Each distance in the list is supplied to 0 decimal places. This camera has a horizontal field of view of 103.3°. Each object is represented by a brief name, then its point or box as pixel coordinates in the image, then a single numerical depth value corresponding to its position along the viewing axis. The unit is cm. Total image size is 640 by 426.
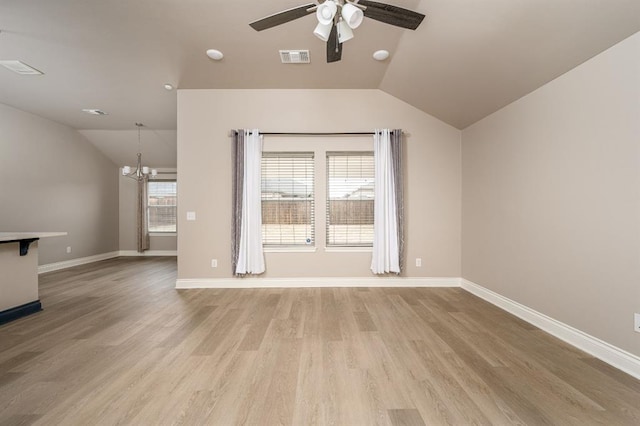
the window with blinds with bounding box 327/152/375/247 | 406
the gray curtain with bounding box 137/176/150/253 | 685
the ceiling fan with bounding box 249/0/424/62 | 174
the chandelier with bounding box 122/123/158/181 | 547
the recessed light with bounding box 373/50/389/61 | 302
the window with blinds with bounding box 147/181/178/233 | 714
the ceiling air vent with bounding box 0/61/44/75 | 322
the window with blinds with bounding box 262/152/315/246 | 407
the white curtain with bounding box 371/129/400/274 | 384
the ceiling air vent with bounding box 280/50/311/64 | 303
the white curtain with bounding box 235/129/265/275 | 383
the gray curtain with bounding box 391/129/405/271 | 386
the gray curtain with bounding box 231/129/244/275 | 383
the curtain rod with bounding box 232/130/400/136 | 394
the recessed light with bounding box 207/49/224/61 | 299
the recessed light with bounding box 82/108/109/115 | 471
